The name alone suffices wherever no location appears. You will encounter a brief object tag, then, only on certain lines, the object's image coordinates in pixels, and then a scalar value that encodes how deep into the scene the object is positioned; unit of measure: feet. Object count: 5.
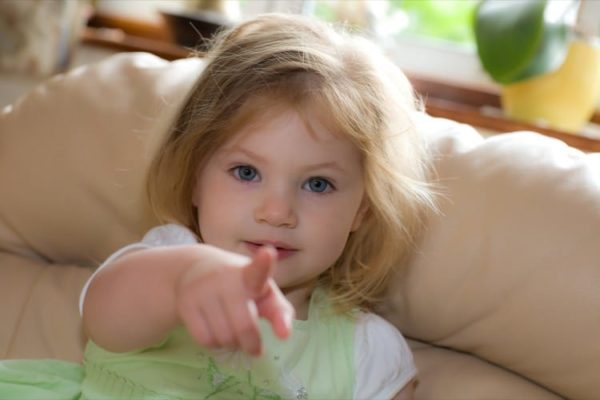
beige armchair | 3.76
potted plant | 4.87
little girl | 3.66
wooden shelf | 4.94
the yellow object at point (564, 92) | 5.07
